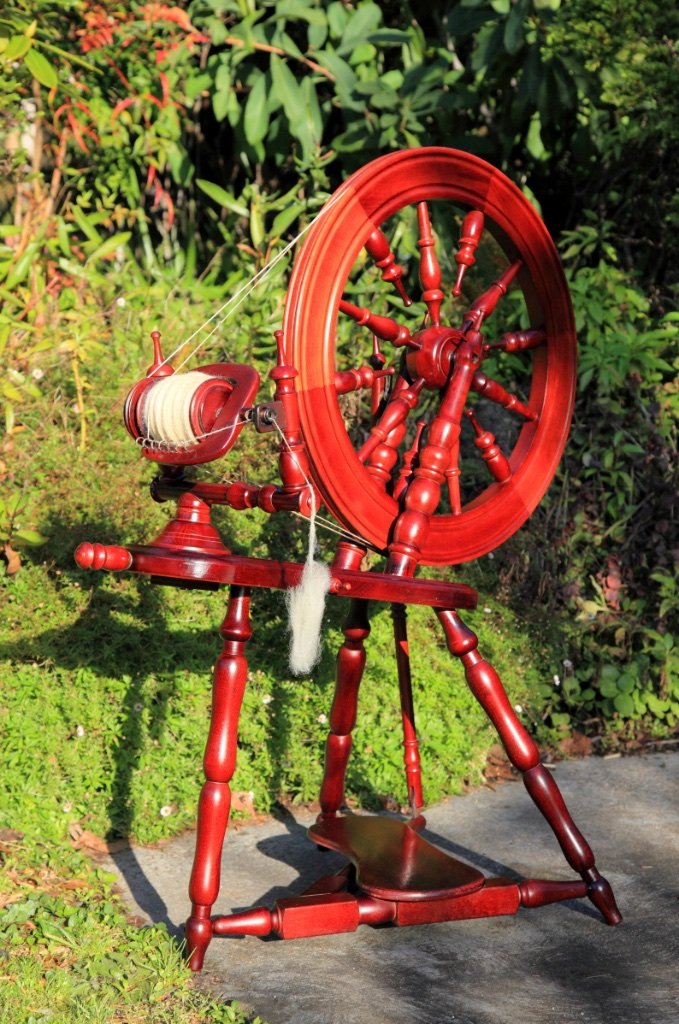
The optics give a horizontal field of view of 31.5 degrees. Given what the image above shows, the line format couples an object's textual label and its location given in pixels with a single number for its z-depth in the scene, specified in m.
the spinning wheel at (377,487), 2.38
